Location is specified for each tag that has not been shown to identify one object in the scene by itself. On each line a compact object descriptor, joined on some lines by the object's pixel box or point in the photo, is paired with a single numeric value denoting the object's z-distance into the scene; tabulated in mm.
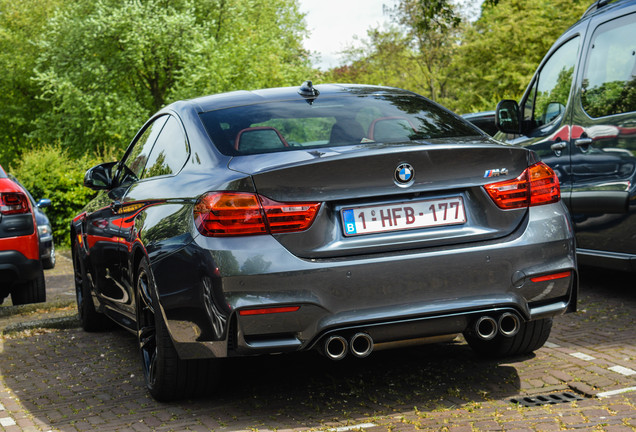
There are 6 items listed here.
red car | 7691
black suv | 6359
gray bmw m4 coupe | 3801
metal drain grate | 4184
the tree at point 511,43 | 36038
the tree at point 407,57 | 47125
